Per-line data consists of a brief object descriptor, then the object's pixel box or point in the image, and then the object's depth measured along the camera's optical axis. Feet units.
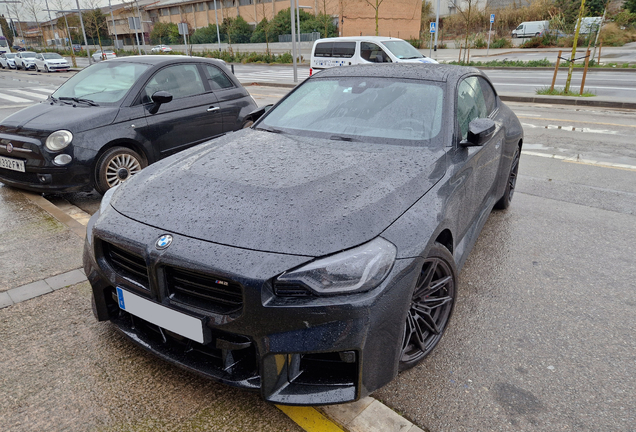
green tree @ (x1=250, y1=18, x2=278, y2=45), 164.32
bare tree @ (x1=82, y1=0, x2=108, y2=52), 180.53
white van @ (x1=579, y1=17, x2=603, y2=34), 79.82
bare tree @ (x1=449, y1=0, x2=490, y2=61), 169.21
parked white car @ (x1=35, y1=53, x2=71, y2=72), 109.81
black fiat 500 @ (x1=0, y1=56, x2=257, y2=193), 16.08
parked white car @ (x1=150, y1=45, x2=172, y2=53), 175.67
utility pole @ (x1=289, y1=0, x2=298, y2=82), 62.90
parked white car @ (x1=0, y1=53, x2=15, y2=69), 130.70
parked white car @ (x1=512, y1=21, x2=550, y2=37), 147.94
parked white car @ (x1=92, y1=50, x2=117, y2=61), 145.41
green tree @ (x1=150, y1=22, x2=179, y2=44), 214.28
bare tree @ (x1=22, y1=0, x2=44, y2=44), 186.50
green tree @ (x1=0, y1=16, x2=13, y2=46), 310.96
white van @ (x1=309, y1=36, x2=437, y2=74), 49.96
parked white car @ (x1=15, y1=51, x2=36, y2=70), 119.22
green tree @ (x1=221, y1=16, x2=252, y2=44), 178.70
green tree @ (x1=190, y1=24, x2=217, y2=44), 191.83
